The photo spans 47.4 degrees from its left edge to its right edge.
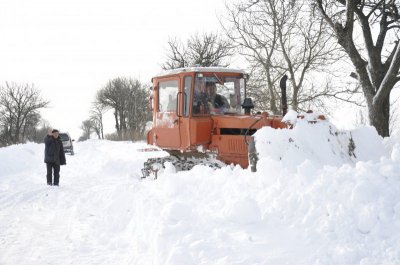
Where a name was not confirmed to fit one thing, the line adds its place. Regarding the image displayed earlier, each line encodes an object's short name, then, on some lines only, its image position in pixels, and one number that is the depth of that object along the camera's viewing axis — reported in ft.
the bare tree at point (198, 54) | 98.68
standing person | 39.58
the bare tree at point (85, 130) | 338.62
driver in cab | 32.17
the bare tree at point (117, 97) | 215.51
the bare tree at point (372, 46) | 43.55
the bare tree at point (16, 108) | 208.13
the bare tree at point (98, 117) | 242.37
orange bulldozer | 30.78
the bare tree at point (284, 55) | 62.95
